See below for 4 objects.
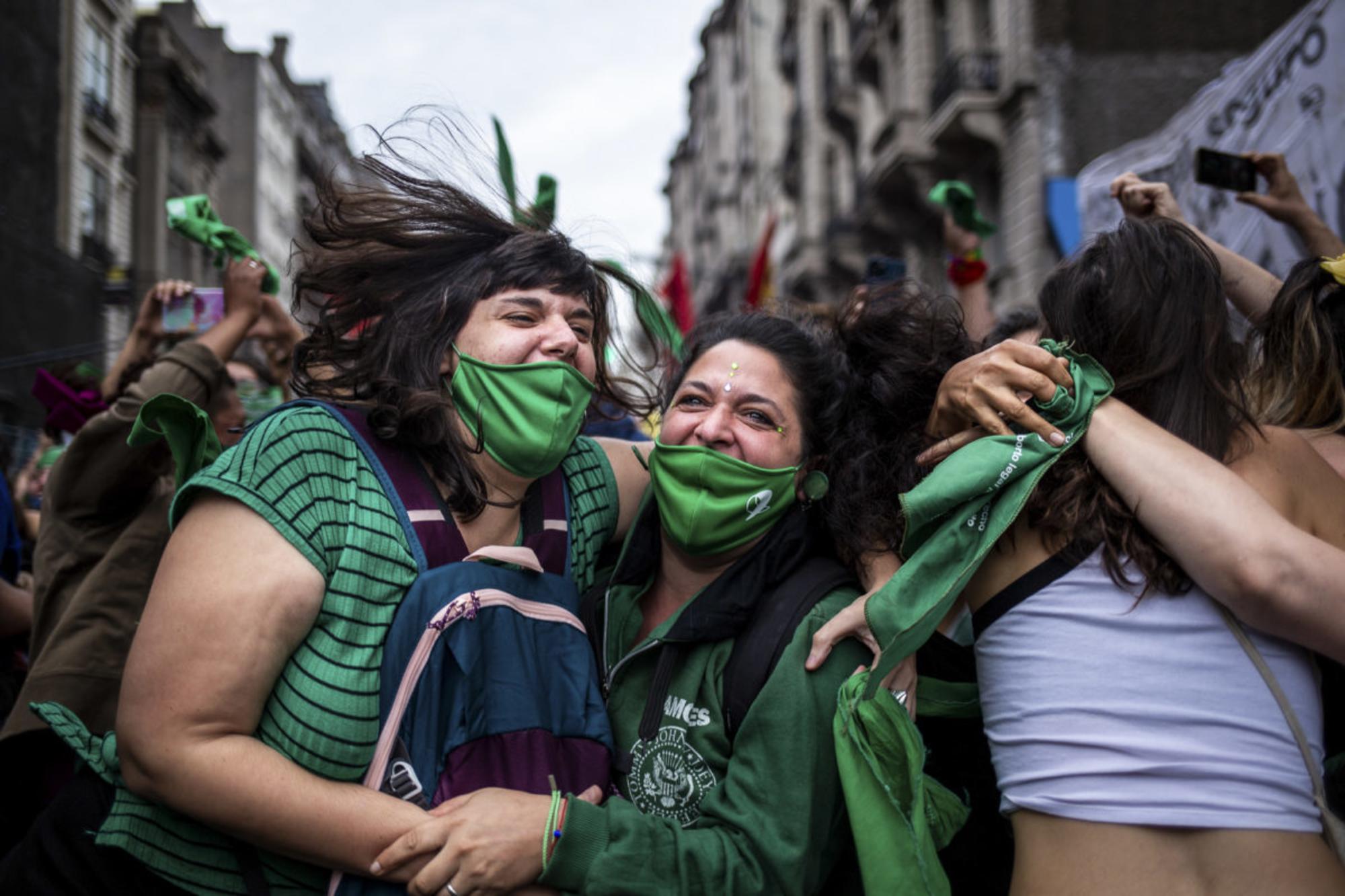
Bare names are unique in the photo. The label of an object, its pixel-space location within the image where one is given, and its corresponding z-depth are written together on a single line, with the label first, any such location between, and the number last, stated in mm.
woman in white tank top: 1715
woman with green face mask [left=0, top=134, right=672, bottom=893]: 1760
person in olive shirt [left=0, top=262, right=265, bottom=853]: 2785
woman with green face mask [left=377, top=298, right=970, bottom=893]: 1816
